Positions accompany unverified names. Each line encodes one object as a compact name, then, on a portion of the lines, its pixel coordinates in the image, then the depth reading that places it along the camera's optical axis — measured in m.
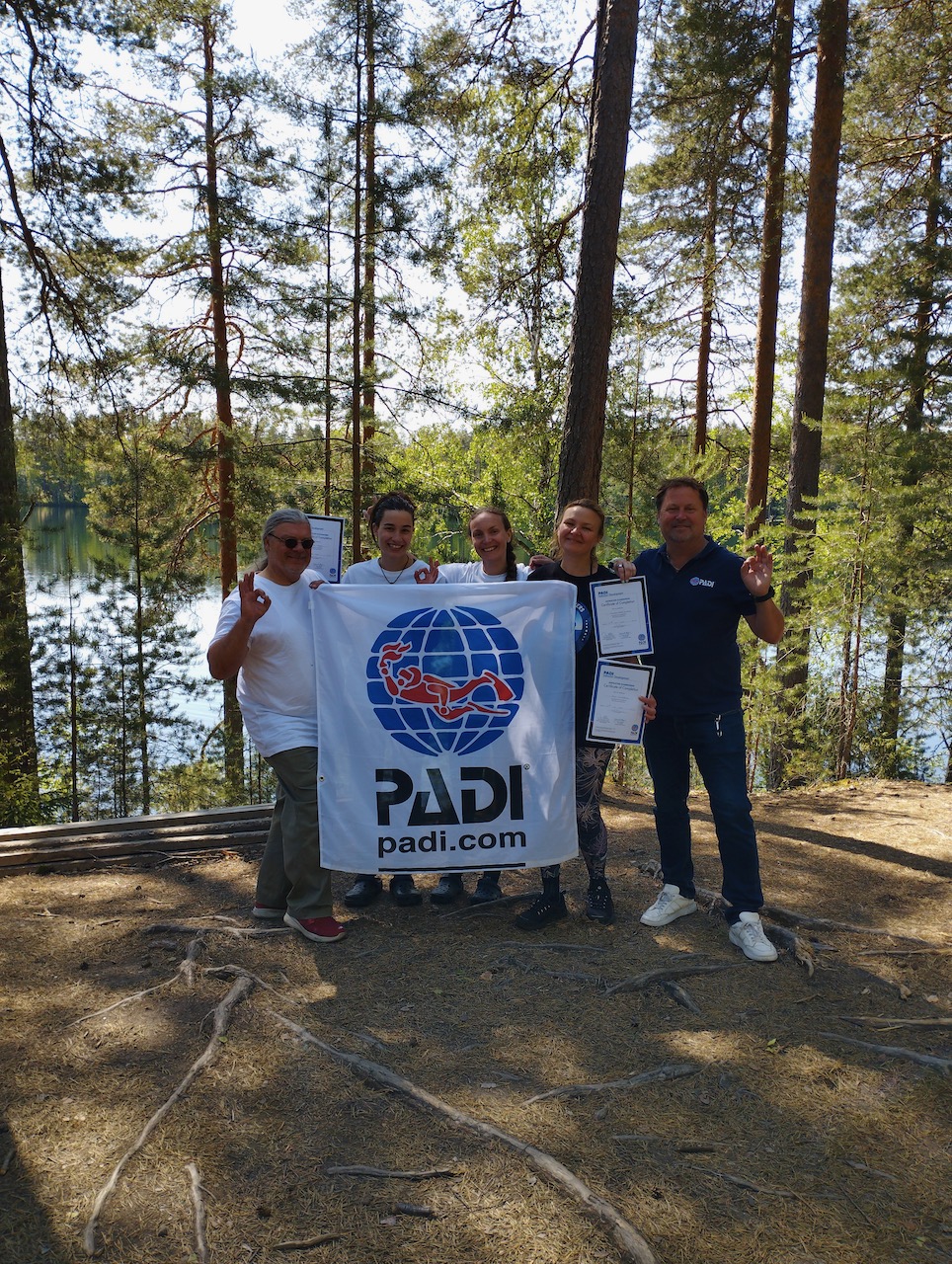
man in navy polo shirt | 3.74
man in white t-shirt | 3.89
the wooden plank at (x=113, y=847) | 5.00
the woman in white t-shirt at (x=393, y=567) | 4.27
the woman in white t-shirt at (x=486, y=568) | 4.25
